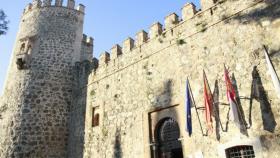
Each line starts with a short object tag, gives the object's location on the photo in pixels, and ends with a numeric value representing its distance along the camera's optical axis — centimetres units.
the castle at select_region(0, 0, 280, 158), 708
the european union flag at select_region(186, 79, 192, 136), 771
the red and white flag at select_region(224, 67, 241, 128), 684
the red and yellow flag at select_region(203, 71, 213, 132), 744
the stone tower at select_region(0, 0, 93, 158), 1168
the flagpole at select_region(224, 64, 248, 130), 688
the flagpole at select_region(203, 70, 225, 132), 753
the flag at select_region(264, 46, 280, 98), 626
